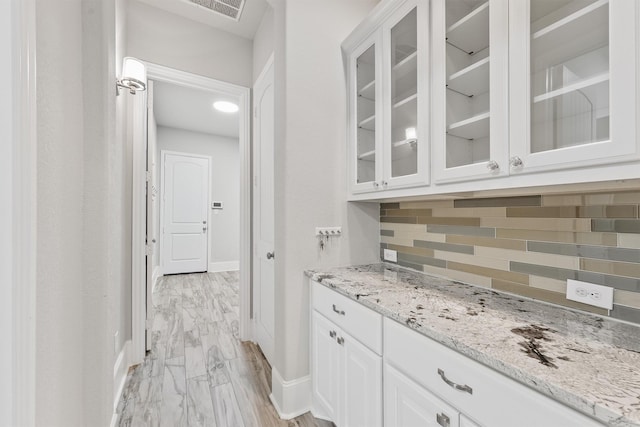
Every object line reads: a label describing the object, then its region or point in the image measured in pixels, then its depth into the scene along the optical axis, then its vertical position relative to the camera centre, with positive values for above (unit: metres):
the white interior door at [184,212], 5.17 +0.02
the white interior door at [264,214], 2.20 -0.01
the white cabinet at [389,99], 1.33 +0.64
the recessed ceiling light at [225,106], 4.02 +1.62
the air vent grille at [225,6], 2.20 +1.71
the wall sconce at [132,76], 1.87 +0.96
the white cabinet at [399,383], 0.68 -0.56
